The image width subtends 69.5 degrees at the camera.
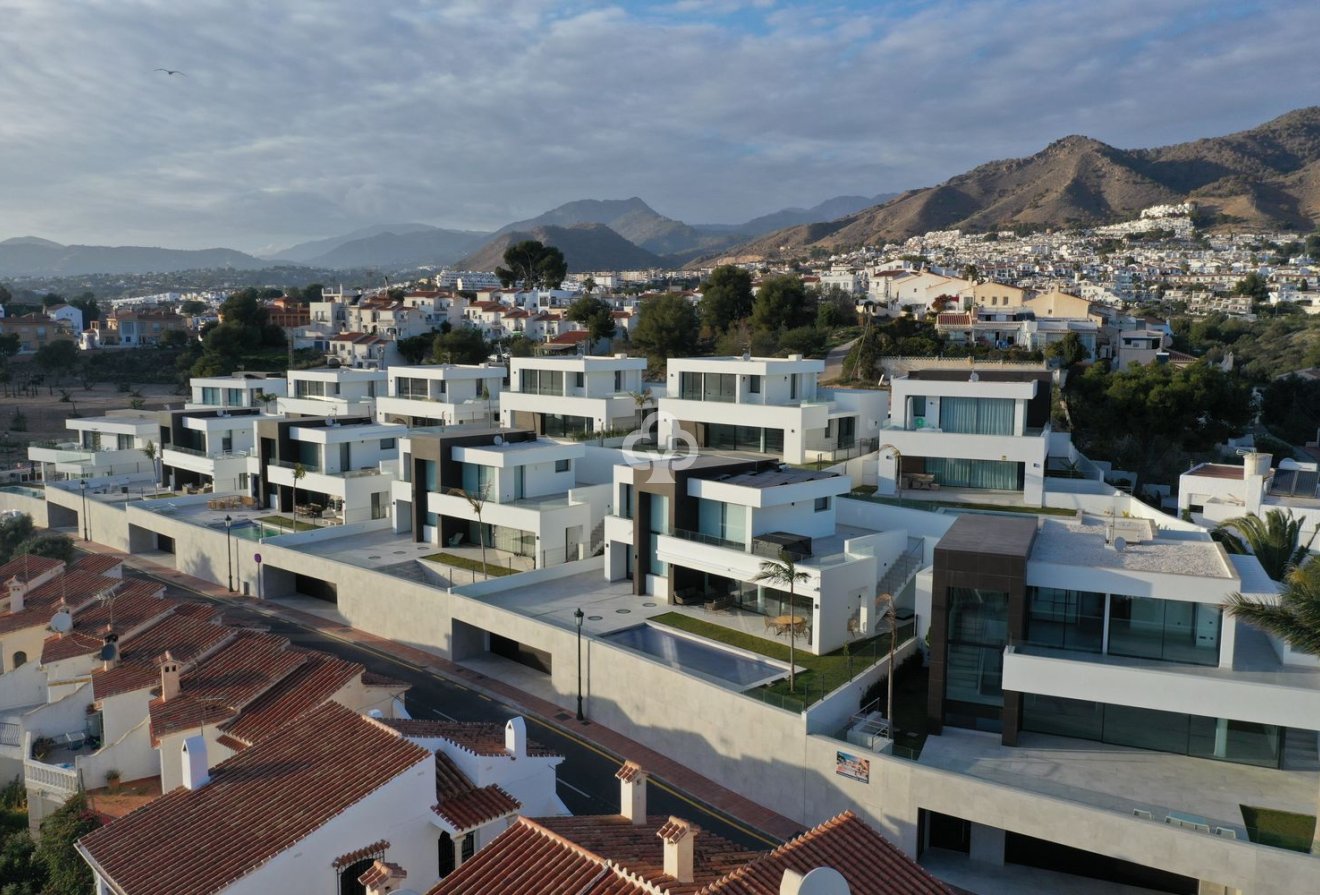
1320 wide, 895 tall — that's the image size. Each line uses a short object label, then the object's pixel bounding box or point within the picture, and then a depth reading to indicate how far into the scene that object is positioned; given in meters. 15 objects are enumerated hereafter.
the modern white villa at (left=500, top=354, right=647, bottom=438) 52.66
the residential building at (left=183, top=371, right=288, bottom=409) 69.44
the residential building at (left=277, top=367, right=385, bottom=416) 62.91
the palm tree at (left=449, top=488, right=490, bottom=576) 39.22
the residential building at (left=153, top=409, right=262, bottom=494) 54.56
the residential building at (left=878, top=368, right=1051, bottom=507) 40.75
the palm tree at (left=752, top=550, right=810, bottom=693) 28.11
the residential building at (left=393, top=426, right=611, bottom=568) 39.19
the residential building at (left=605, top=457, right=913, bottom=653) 29.64
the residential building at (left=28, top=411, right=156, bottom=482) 61.28
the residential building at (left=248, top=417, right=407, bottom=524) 47.19
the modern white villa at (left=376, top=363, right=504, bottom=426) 58.72
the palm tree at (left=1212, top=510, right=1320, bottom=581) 30.34
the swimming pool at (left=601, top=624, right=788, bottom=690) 26.84
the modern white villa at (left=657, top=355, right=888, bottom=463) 45.84
